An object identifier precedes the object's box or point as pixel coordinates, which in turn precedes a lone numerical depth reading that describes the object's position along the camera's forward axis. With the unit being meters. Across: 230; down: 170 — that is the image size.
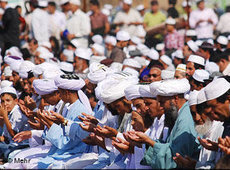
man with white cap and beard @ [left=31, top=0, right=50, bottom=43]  26.35
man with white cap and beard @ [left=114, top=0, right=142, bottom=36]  28.03
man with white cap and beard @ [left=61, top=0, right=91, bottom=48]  26.13
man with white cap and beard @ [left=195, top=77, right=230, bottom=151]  9.37
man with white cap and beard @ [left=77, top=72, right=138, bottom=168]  11.58
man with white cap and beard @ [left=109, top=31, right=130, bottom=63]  21.61
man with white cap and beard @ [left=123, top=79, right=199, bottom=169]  9.80
